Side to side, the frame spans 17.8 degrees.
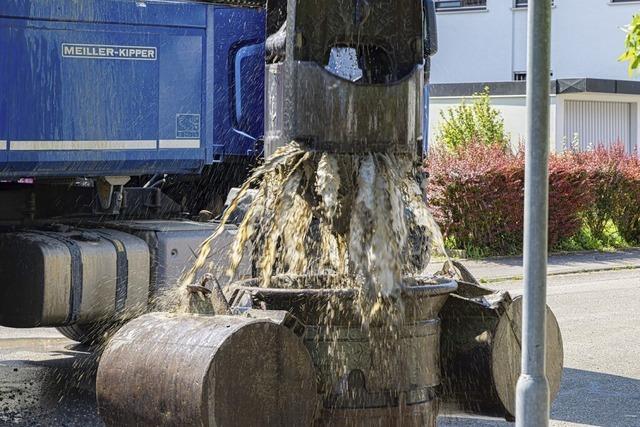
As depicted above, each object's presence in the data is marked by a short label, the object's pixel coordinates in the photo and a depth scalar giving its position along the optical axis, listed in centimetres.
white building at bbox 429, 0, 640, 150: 4760
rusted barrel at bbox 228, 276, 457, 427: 867
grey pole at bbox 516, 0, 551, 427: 756
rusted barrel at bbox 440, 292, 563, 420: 982
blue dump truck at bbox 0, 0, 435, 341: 1395
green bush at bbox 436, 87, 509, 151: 3907
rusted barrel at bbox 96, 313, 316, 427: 788
